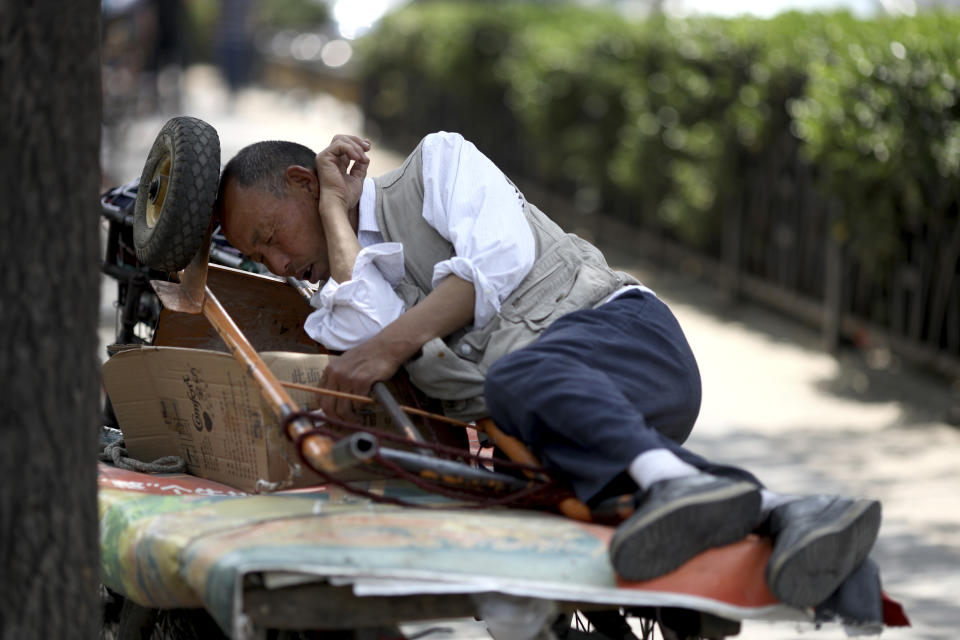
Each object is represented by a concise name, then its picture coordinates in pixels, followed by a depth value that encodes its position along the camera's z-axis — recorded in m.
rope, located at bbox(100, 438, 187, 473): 6.21
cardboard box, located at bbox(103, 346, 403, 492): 5.71
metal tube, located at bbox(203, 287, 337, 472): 5.21
